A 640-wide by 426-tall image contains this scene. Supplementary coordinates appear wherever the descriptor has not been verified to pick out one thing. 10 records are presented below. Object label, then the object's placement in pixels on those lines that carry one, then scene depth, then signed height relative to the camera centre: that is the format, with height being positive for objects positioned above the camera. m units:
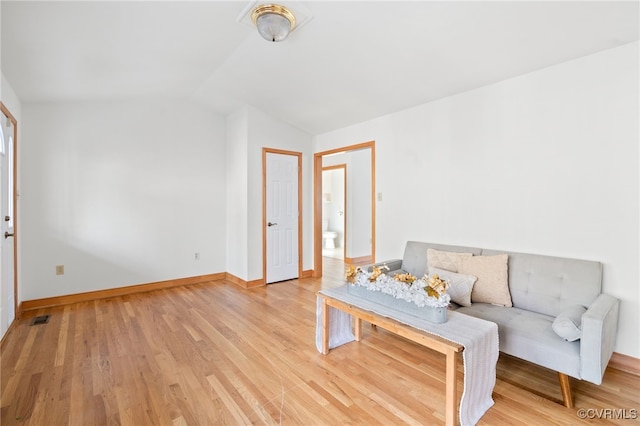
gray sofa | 1.72 -0.71
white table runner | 1.64 -0.75
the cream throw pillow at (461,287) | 2.46 -0.61
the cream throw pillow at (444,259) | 2.75 -0.44
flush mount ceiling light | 2.25 +1.41
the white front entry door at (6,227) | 2.66 -0.15
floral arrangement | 1.88 -0.50
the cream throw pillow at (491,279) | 2.44 -0.54
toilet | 7.71 -0.67
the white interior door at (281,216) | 4.59 -0.07
